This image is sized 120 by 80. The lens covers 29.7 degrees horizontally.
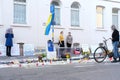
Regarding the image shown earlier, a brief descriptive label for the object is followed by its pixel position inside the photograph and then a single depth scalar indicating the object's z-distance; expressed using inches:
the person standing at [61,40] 639.7
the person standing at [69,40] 647.7
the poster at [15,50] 561.1
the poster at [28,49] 565.6
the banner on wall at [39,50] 569.7
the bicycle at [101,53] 406.0
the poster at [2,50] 544.5
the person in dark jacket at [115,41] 412.3
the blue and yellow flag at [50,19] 567.4
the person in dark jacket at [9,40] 552.8
